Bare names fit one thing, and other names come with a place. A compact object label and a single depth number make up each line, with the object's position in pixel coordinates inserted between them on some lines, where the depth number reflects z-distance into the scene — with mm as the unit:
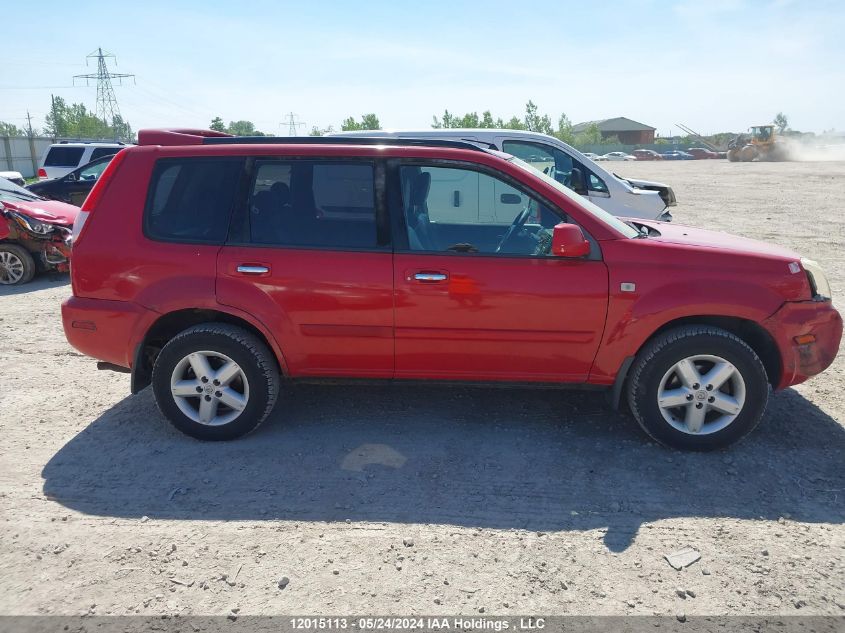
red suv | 3826
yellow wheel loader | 51438
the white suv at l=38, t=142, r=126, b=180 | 16953
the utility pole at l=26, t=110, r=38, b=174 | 33312
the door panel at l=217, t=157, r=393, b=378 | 3912
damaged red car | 8766
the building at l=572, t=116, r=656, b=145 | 111938
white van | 8039
